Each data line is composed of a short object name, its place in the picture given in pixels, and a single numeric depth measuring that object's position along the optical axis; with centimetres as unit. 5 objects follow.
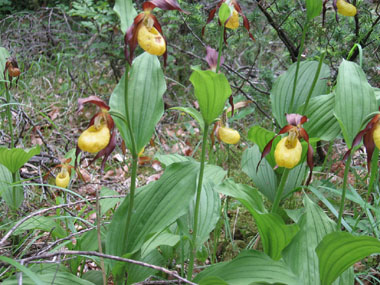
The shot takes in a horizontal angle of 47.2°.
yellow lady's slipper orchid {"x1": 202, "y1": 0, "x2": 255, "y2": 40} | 57
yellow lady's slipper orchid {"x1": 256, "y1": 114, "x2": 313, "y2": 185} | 51
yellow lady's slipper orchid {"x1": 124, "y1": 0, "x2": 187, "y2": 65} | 44
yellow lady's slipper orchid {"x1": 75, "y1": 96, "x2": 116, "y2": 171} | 46
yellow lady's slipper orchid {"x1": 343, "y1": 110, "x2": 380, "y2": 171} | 48
